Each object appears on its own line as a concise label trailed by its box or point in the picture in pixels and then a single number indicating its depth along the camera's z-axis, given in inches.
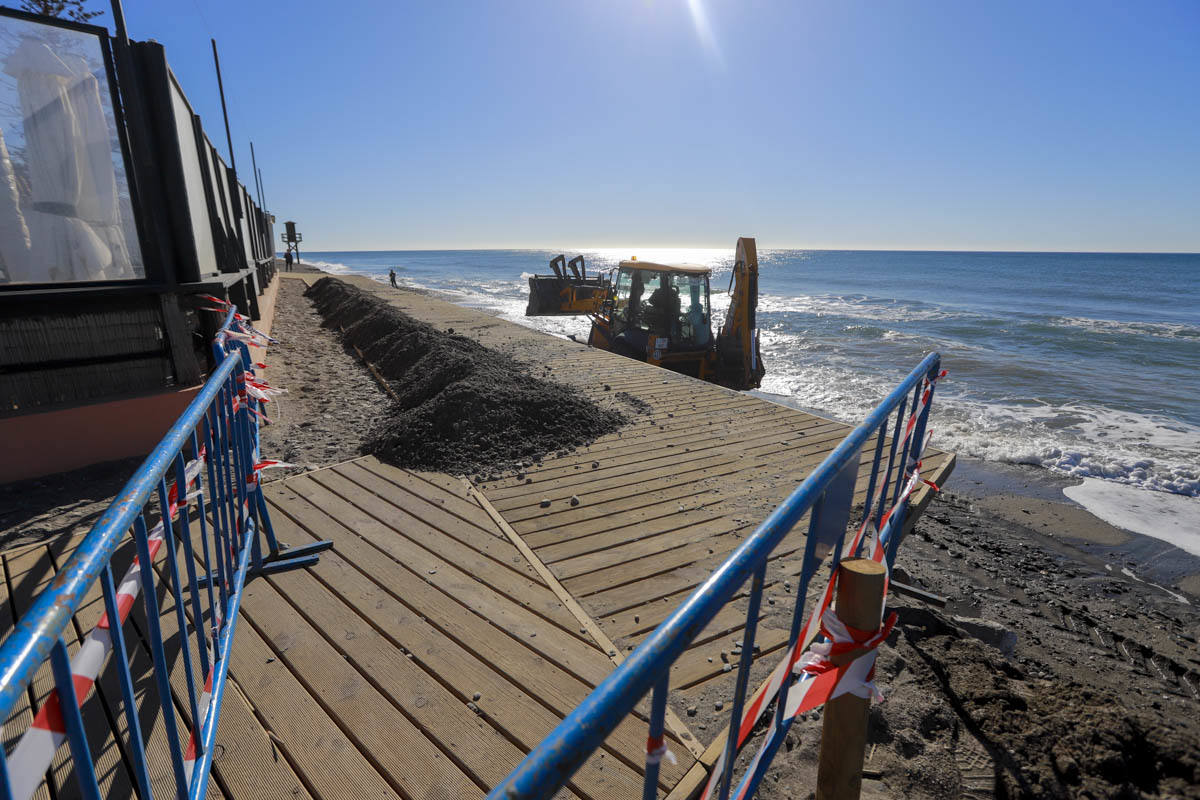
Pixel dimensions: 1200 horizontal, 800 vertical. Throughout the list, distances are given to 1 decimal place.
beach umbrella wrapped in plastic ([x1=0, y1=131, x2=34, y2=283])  155.6
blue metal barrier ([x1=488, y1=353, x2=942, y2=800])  30.9
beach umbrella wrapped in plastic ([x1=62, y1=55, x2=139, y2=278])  164.7
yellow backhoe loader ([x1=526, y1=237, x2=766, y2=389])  435.2
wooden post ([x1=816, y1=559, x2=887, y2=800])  56.4
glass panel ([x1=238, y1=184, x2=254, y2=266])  413.9
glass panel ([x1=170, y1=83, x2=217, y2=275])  200.4
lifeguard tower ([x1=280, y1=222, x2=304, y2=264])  1606.5
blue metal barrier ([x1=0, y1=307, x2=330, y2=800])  36.3
